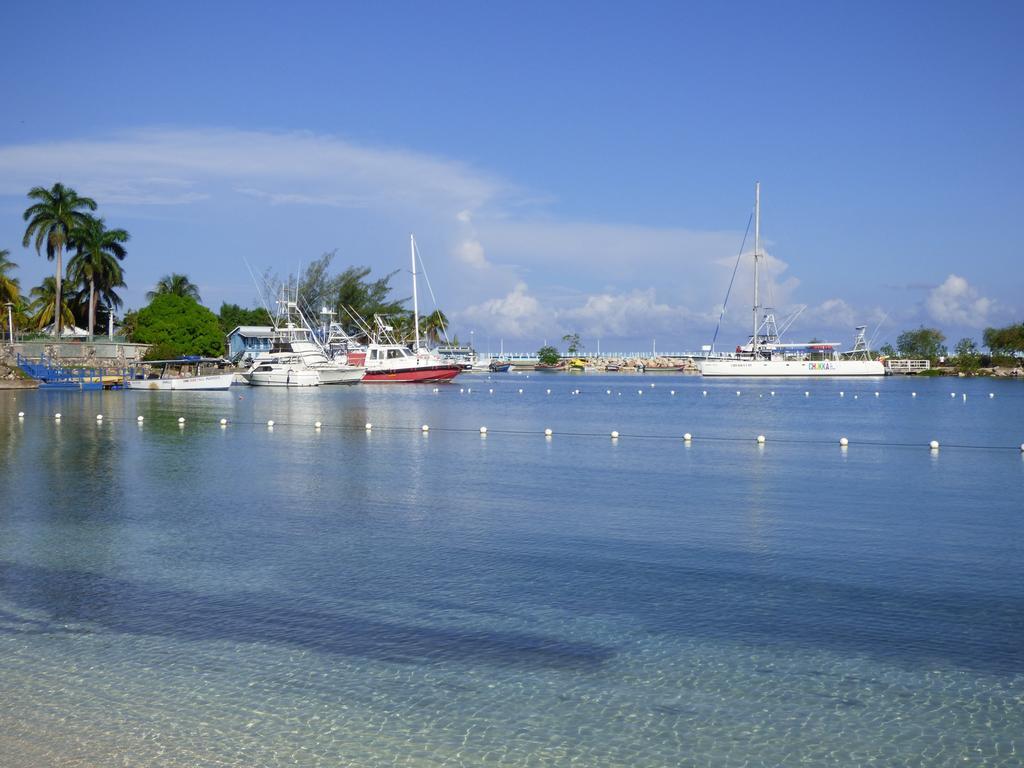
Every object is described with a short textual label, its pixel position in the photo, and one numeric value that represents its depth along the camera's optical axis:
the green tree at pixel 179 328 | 89.62
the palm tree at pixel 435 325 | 146.88
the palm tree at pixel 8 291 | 79.06
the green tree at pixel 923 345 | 146.38
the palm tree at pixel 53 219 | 81.81
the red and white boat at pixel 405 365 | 82.81
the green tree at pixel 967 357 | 133.96
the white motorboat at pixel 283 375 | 76.38
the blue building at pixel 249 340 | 113.31
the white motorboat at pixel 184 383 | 68.44
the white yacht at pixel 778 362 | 107.69
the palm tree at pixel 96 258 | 84.31
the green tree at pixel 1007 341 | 133.50
